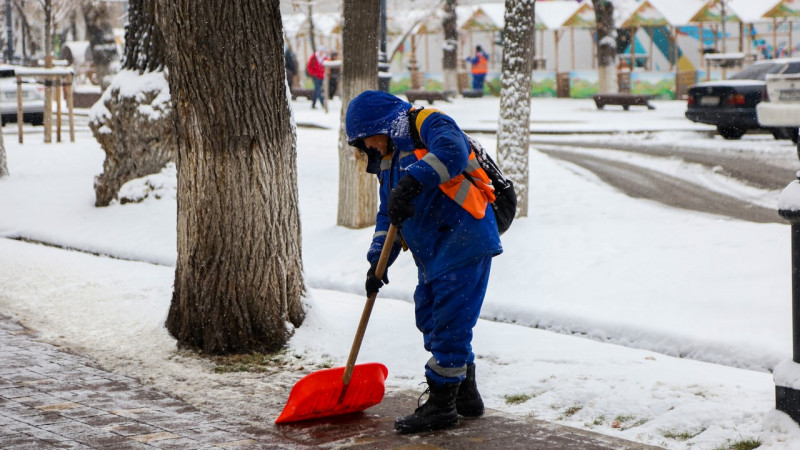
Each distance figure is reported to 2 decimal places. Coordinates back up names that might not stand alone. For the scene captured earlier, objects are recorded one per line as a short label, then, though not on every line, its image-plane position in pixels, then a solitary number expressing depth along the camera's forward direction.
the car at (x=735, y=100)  17.91
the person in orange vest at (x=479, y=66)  33.03
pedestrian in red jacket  26.53
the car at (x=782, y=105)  16.90
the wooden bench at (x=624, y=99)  25.48
